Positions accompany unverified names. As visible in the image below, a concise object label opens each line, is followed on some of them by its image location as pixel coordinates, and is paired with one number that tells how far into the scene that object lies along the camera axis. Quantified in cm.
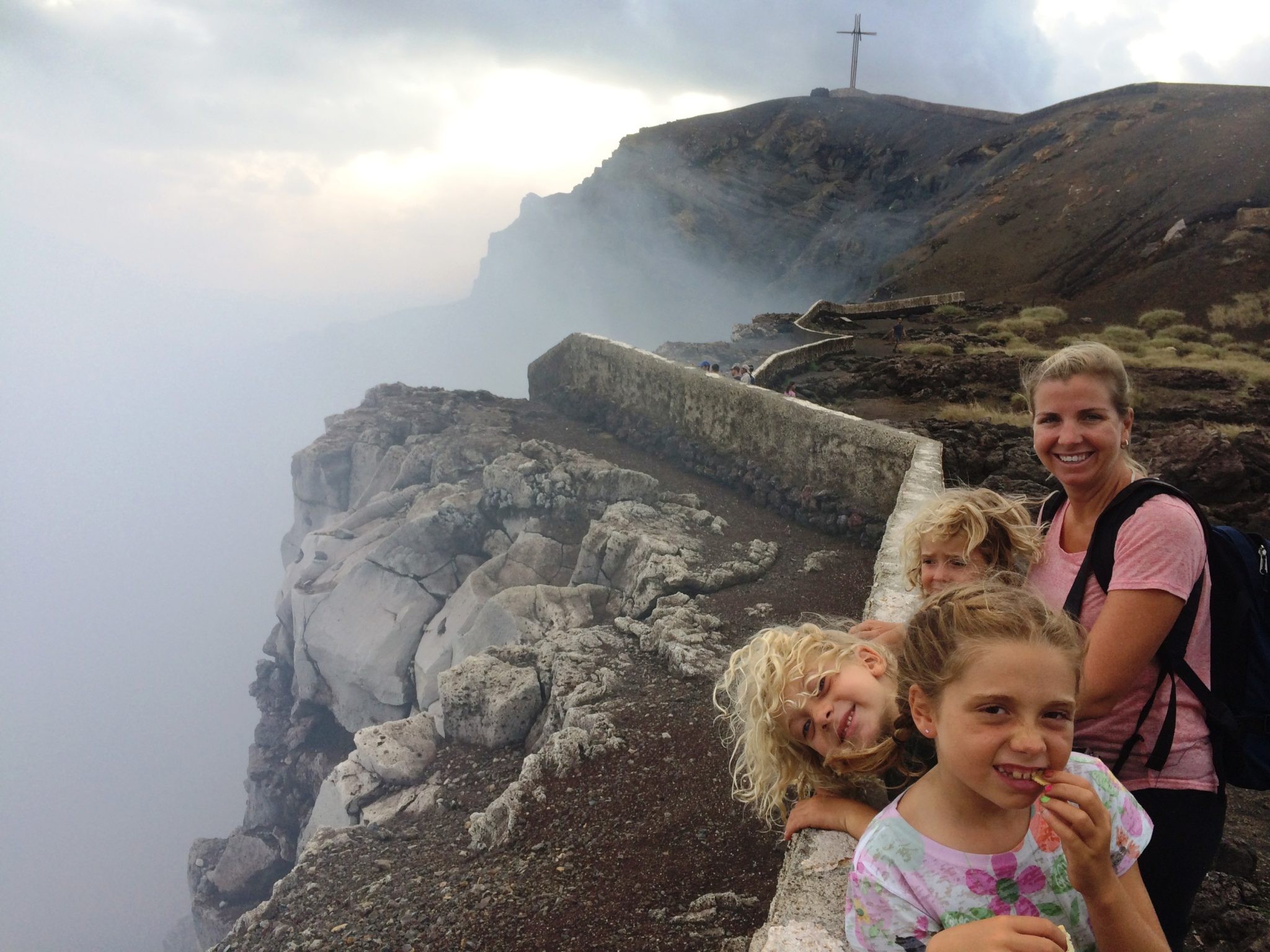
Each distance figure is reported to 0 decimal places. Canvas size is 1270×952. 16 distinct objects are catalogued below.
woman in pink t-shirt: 175
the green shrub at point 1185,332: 1433
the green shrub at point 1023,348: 1412
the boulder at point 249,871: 1361
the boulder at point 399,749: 714
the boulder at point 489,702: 705
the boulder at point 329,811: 756
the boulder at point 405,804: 642
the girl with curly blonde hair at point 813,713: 207
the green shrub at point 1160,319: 1538
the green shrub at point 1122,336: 1445
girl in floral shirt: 135
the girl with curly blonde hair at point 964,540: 234
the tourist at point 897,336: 1713
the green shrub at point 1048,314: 1719
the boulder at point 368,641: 1228
